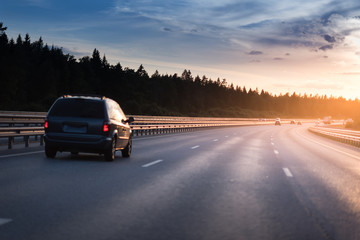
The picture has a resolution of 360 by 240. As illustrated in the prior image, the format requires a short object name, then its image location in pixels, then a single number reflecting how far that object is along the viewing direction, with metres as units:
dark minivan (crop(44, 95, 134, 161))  13.08
